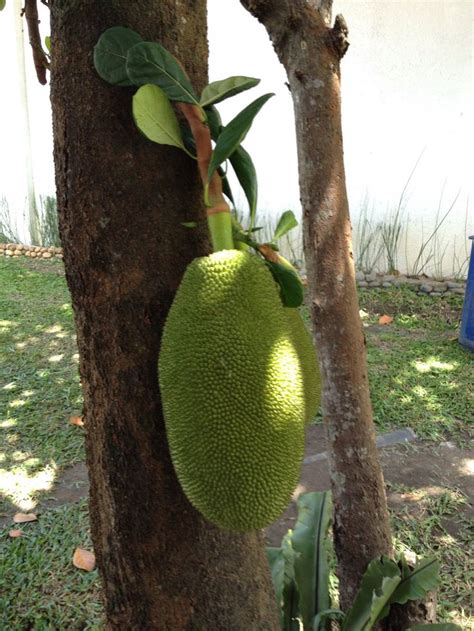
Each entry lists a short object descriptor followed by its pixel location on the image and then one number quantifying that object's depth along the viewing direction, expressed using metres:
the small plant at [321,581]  1.12
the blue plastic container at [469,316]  3.38
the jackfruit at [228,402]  0.54
